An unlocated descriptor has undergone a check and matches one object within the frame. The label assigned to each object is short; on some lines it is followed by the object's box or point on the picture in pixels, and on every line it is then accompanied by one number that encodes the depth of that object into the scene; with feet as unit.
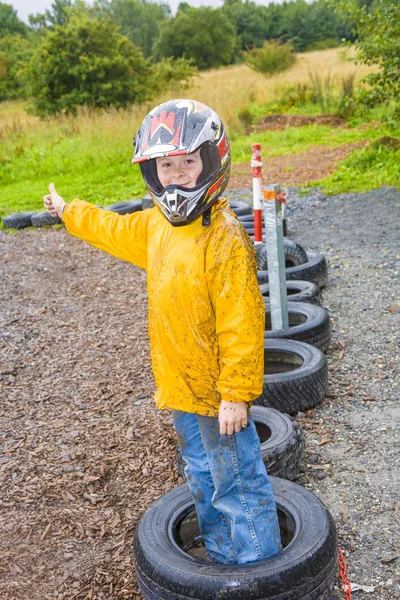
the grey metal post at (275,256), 15.65
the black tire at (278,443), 11.66
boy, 7.80
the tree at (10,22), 232.73
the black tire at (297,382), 14.30
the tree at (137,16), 231.71
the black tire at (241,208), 33.06
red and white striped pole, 23.68
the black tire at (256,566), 8.00
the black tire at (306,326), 16.72
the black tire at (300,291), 19.75
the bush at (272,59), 106.73
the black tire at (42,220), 38.40
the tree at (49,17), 225.25
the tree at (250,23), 212.02
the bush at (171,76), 88.33
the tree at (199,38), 174.40
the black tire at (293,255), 23.66
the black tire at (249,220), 29.33
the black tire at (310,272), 22.24
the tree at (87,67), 80.84
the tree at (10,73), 151.12
